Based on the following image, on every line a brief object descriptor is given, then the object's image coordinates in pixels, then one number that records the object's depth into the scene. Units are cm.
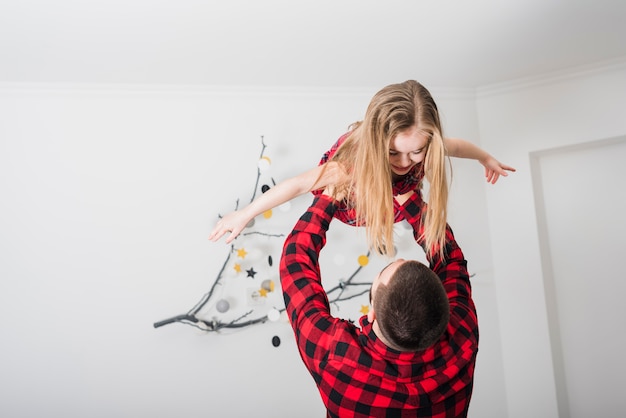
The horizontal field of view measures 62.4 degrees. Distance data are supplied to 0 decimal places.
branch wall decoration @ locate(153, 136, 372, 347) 260
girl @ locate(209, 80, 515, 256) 143
